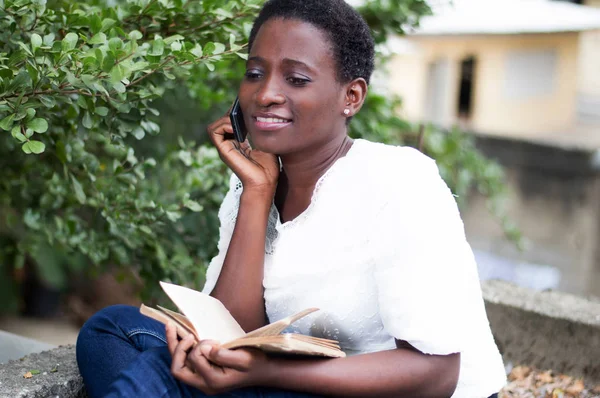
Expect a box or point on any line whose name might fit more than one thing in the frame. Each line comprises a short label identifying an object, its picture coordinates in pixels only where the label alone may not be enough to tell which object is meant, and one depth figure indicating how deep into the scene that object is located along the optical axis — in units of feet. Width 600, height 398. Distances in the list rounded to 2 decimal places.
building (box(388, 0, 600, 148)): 40.06
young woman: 6.30
